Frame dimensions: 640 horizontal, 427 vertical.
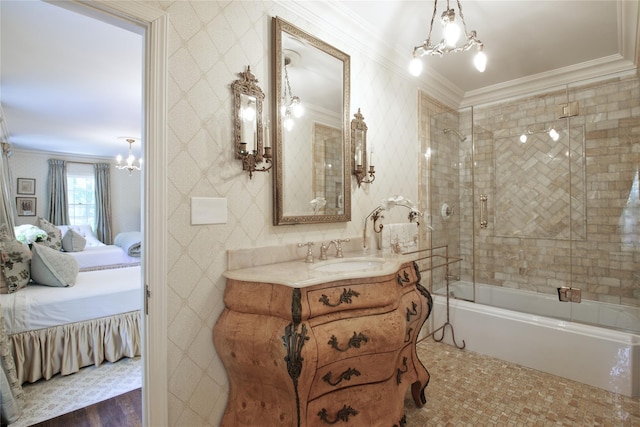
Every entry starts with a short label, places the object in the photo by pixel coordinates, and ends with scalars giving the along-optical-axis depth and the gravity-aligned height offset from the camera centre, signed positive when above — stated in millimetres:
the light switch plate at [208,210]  1493 +30
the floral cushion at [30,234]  4195 -225
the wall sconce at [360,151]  2363 +488
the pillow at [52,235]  5031 -289
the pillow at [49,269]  2742 -455
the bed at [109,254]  4980 -599
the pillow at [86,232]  5938 -280
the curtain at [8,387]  1877 -1046
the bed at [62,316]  2365 -804
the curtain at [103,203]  6855 +313
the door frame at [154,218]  1360 -6
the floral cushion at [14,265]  2545 -396
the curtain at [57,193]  6285 +498
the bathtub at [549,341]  2074 -972
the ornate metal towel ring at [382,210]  2444 +36
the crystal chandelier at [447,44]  1641 +1010
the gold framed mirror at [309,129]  1822 +556
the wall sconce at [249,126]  1631 +482
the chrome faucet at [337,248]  1941 -210
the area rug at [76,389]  2045 -1265
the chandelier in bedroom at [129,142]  5079 +1274
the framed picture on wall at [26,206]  6000 +234
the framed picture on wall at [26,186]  6043 +632
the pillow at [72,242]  5297 -414
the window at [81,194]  6617 +514
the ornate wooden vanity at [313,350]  1292 -583
